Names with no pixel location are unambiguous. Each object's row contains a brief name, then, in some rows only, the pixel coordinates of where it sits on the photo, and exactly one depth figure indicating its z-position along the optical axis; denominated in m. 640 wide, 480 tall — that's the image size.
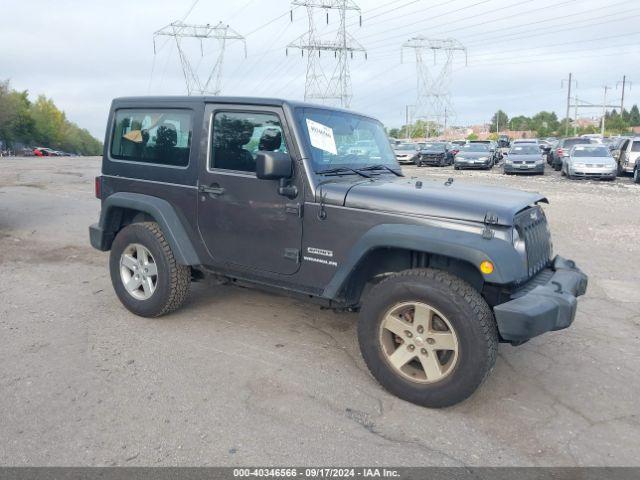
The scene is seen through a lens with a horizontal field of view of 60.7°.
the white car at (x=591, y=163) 21.02
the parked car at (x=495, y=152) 29.59
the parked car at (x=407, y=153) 32.36
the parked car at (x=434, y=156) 31.61
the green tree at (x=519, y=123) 124.66
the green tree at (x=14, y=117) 68.50
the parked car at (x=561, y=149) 27.07
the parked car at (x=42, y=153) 75.06
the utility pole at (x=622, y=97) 92.42
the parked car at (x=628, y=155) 21.88
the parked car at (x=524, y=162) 23.97
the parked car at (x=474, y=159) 27.67
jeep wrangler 3.39
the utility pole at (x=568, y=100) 86.54
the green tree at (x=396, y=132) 109.59
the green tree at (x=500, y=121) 131.30
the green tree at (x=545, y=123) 106.62
